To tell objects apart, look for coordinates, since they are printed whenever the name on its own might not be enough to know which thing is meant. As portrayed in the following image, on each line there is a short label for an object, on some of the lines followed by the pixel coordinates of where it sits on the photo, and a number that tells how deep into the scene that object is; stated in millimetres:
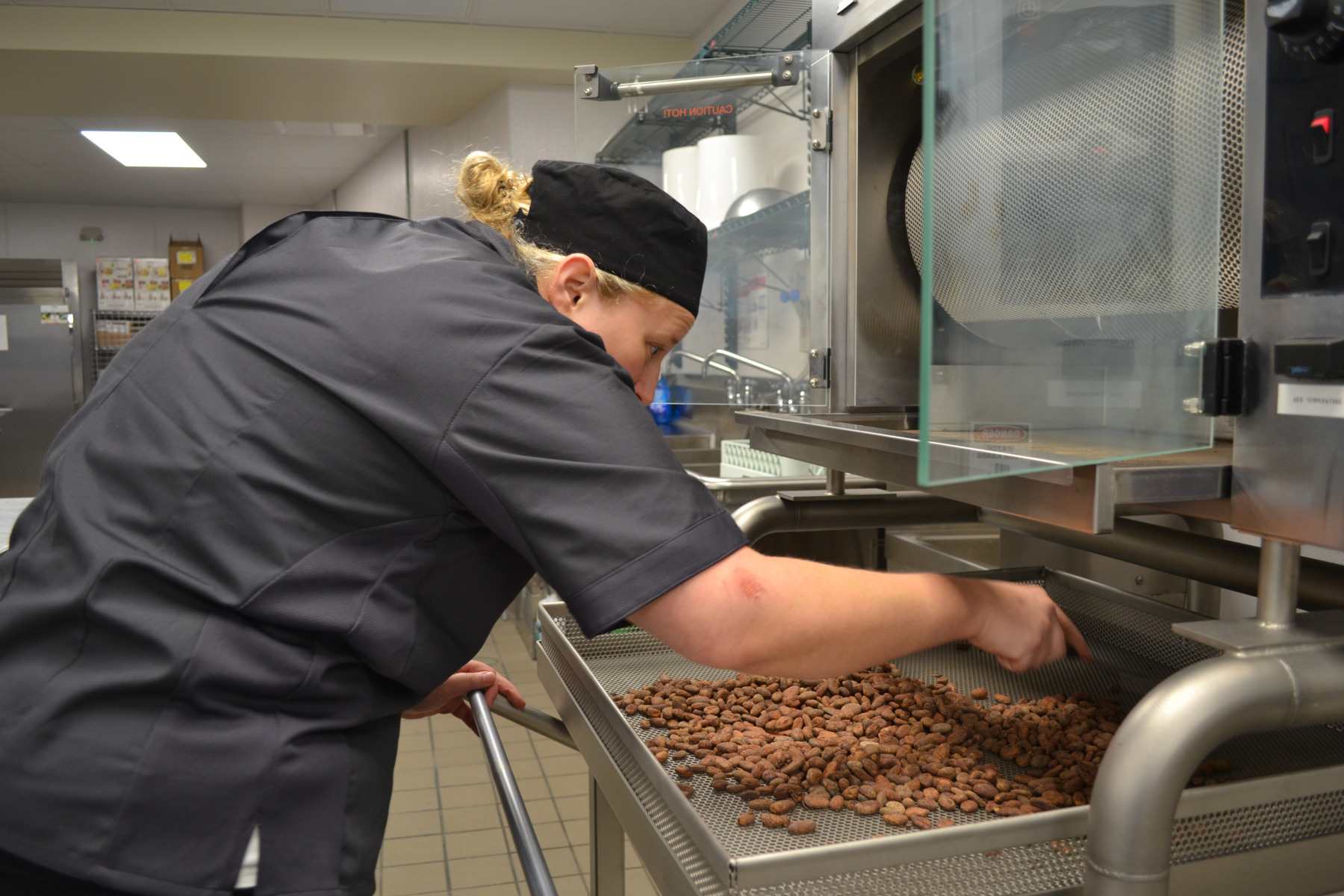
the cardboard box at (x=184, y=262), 8688
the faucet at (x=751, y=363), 2609
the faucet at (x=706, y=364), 2824
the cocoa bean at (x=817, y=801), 748
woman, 716
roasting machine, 539
